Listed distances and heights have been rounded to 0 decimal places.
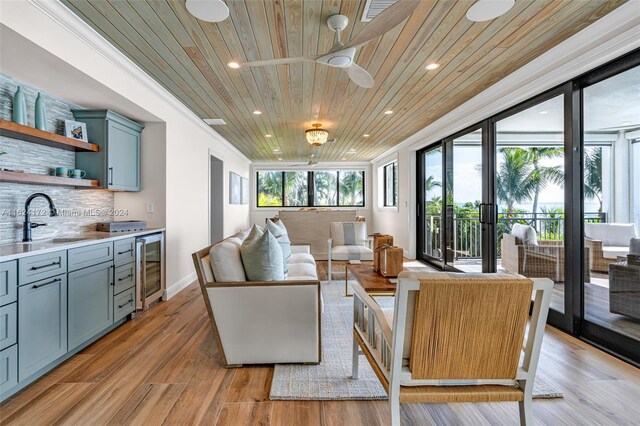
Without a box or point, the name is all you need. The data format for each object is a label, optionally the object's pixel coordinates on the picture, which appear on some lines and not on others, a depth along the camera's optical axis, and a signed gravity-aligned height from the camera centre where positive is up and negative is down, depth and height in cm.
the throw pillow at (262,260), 227 -31
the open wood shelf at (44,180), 232 +30
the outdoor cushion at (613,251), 237 -27
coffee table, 267 -60
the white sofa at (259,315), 218 -68
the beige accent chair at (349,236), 508 -32
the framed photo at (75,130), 303 +83
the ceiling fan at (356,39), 163 +105
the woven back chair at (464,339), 124 -50
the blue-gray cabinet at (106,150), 326 +69
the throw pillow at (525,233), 328 -19
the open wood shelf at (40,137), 231 +65
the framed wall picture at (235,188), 704 +63
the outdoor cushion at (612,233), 236 -13
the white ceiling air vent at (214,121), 481 +145
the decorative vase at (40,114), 265 +84
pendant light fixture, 489 +123
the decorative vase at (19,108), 243 +82
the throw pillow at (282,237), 381 -26
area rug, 190 -106
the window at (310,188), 968 +84
